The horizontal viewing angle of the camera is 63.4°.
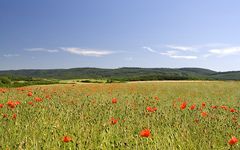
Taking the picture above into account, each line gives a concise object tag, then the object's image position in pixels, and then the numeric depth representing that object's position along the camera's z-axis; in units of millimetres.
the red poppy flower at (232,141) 2164
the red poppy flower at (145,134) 2329
